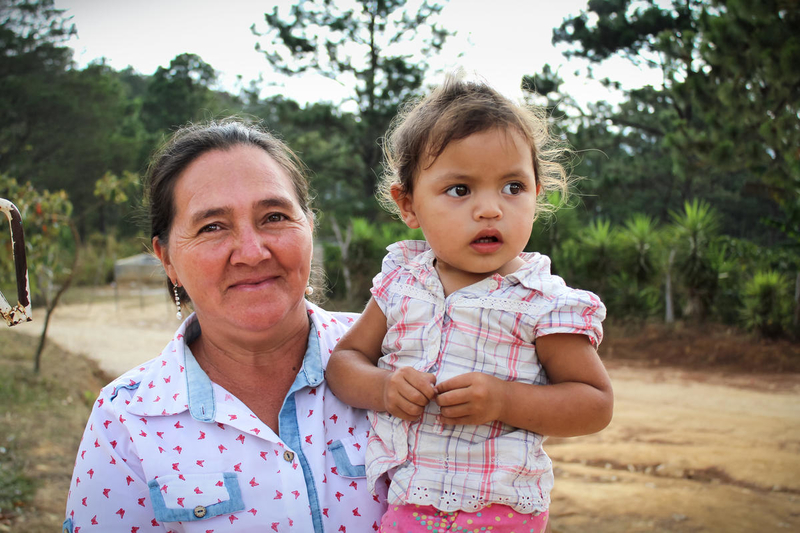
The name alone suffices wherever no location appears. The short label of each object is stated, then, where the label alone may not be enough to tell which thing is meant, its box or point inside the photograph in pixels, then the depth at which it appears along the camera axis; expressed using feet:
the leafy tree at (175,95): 117.19
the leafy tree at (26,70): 75.00
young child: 4.94
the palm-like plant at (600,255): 39.81
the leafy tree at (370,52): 64.49
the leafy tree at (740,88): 25.41
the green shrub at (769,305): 32.17
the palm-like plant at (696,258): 34.81
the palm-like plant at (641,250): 38.01
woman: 5.39
